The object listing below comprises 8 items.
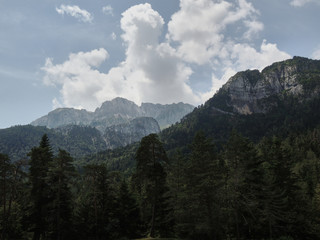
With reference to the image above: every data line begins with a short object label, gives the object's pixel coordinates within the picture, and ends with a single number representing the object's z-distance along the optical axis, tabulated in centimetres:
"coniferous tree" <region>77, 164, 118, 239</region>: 3469
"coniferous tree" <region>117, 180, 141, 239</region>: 3753
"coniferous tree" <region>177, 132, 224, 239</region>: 2573
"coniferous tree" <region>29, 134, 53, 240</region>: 3387
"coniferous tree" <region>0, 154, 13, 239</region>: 2862
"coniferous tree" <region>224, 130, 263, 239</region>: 2734
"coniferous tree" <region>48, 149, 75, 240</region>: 3195
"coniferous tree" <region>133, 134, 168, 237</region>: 3422
